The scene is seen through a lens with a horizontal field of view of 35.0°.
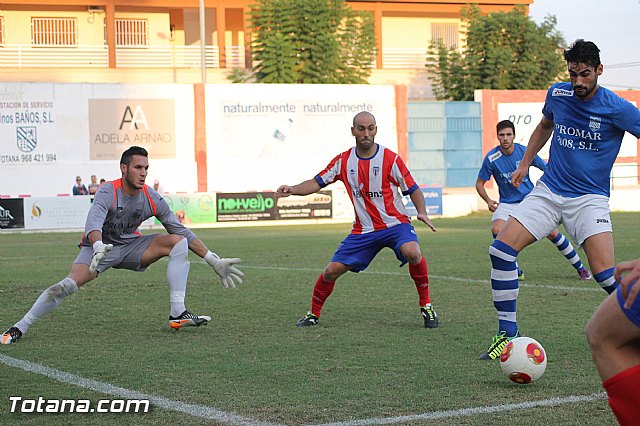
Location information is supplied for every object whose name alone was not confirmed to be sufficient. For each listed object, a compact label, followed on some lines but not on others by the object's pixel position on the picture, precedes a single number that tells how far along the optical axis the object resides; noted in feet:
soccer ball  20.45
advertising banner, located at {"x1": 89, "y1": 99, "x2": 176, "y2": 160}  116.88
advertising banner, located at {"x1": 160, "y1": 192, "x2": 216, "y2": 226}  98.63
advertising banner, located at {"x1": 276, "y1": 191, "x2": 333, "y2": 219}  101.81
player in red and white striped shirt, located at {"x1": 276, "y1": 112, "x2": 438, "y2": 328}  30.45
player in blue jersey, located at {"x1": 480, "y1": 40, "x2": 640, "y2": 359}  23.63
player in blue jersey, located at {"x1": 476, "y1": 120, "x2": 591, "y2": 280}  41.96
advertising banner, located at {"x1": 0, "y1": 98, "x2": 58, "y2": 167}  114.21
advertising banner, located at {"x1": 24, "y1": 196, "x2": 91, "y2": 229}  94.43
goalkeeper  28.48
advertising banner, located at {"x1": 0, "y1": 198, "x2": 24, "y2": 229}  93.66
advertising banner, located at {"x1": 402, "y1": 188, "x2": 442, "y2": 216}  108.99
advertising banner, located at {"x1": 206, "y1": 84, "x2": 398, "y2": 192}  122.11
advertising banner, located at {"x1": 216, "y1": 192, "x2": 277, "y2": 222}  100.53
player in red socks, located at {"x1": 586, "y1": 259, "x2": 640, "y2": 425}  11.48
